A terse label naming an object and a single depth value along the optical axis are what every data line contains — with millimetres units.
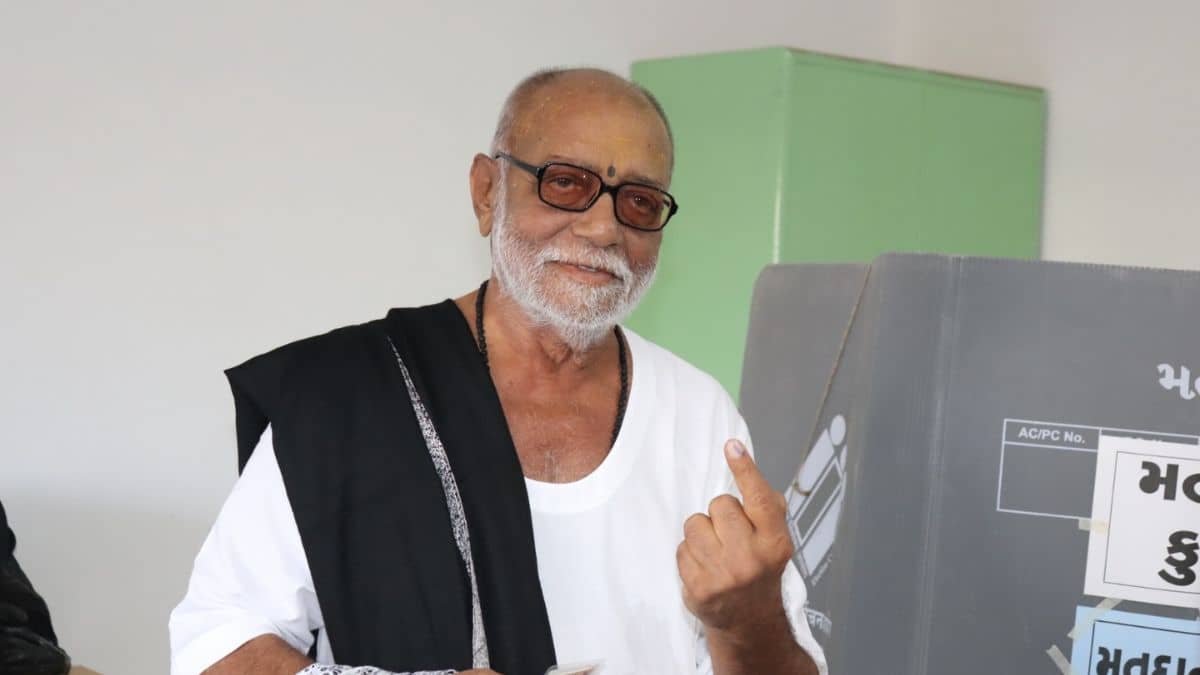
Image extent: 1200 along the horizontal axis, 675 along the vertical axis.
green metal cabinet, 3793
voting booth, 1781
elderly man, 1476
